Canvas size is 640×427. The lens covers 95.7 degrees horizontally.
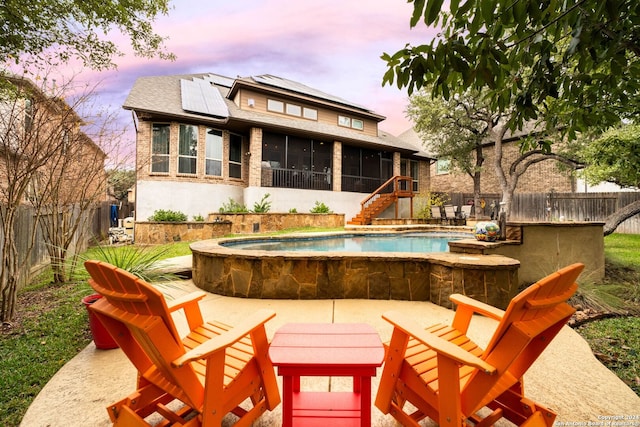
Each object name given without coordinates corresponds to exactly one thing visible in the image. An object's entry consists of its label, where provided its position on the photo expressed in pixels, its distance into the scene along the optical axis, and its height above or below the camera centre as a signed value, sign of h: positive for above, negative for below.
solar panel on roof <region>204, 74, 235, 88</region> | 17.61 +8.52
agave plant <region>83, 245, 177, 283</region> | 3.54 -0.61
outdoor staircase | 13.91 +0.57
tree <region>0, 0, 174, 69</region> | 3.95 +2.93
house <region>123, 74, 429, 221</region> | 12.24 +3.47
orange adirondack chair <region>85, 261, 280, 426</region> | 1.37 -0.81
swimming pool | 4.06 -0.84
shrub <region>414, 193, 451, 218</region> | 15.00 +0.66
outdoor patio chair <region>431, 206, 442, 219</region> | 15.03 +0.28
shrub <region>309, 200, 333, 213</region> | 14.00 +0.32
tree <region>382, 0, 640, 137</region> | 1.56 +1.06
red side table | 1.47 -0.74
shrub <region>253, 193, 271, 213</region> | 12.75 +0.46
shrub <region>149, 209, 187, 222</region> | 10.92 -0.05
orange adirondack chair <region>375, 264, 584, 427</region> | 1.36 -0.82
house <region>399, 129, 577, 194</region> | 16.69 +2.60
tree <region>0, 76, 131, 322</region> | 3.50 +0.77
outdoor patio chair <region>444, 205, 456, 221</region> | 14.91 +0.23
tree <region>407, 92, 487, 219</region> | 15.83 +5.18
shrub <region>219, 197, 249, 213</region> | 12.61 +0.32
